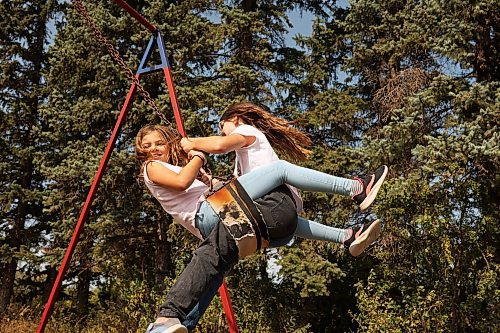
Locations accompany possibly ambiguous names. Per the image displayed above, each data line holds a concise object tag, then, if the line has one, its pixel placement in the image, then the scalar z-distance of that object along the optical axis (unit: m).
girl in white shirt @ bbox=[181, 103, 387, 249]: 2.91
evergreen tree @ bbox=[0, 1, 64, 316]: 13.96
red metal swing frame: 4.60
